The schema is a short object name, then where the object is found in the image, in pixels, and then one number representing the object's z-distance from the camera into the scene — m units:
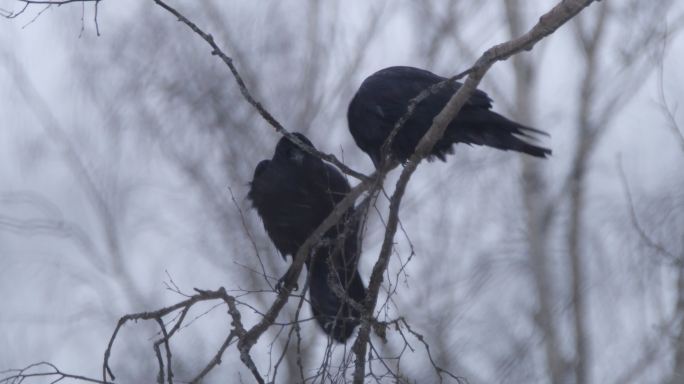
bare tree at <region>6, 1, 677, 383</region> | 17.00
